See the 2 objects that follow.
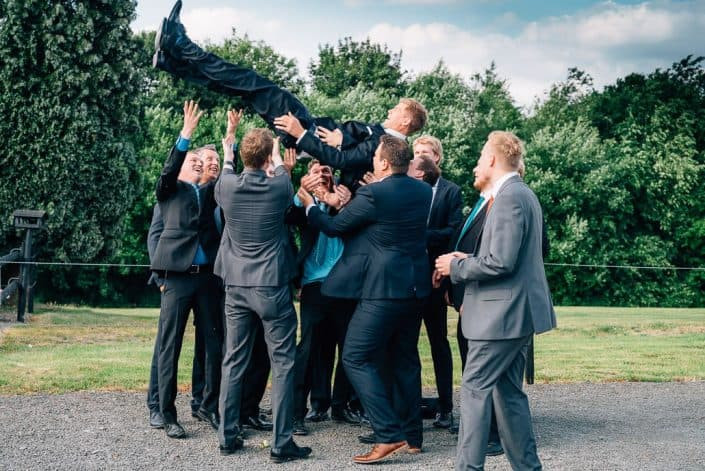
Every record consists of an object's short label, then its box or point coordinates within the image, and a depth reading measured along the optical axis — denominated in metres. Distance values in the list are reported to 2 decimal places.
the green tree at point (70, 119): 22.06
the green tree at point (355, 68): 44.28
